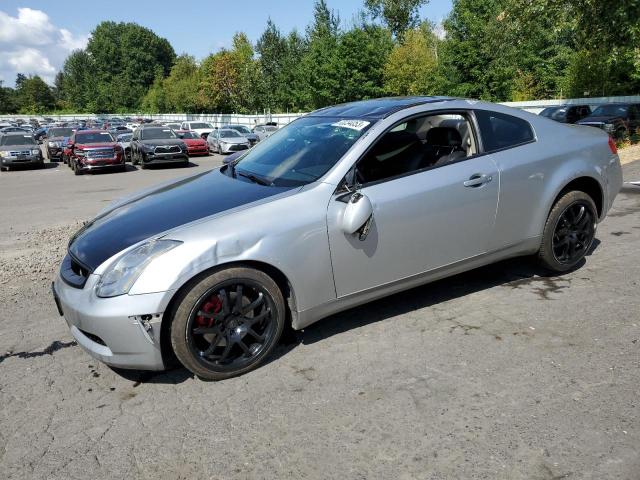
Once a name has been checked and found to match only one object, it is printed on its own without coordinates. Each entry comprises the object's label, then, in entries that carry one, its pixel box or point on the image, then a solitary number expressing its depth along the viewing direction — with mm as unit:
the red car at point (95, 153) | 18656
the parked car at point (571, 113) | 20334
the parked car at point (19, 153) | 21391
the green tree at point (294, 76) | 46094
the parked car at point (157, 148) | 20047
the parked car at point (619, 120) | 17938
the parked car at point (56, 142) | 25969
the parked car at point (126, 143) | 24016
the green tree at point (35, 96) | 122875
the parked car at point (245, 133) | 28891
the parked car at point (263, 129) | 32725
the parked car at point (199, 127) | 36031
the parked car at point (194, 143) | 25781
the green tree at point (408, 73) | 41625
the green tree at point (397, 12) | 63750
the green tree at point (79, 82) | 109356
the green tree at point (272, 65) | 51438
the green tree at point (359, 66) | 40312
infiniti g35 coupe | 3205
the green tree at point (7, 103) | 130375
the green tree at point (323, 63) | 40219
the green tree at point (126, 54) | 119875
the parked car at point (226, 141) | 26844
